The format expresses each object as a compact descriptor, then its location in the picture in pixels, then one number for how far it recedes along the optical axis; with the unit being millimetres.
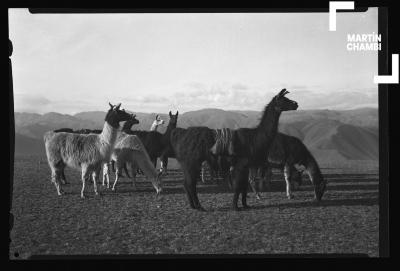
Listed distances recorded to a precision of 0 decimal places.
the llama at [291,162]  6984
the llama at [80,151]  7102
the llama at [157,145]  7367
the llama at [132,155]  7422
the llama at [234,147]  6578
